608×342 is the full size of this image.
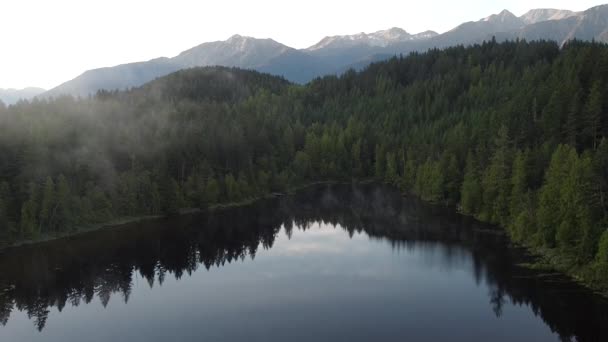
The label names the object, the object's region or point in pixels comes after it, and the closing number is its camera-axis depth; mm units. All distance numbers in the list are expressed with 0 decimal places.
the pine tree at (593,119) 87000
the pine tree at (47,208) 86875
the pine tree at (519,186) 80188
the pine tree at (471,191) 98312
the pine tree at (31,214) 84125
